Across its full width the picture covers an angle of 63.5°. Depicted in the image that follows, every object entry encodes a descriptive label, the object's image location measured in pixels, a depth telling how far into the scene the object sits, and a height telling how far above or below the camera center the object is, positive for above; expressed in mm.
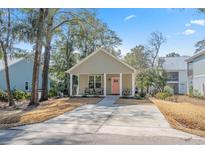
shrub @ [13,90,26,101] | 15199 -1091
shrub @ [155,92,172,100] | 14510 -1057
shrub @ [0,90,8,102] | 14518 -1215
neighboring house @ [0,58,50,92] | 19036 +1049
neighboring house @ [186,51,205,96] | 16748 +1320
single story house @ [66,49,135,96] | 13821 +722
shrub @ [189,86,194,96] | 18490 -849
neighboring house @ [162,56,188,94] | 26518 +1547
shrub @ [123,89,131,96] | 13957 -728
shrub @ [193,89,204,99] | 16108 -1082
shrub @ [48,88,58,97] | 17149 -1036
